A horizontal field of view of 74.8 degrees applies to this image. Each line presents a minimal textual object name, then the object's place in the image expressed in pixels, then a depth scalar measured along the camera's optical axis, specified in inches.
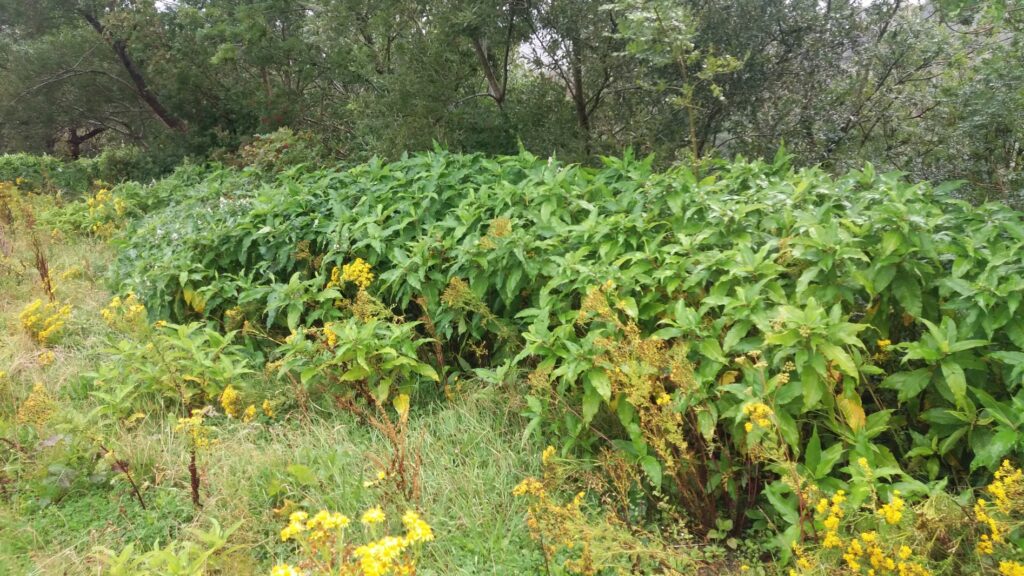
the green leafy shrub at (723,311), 76.7
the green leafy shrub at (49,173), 381.7
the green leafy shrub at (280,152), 245.4
